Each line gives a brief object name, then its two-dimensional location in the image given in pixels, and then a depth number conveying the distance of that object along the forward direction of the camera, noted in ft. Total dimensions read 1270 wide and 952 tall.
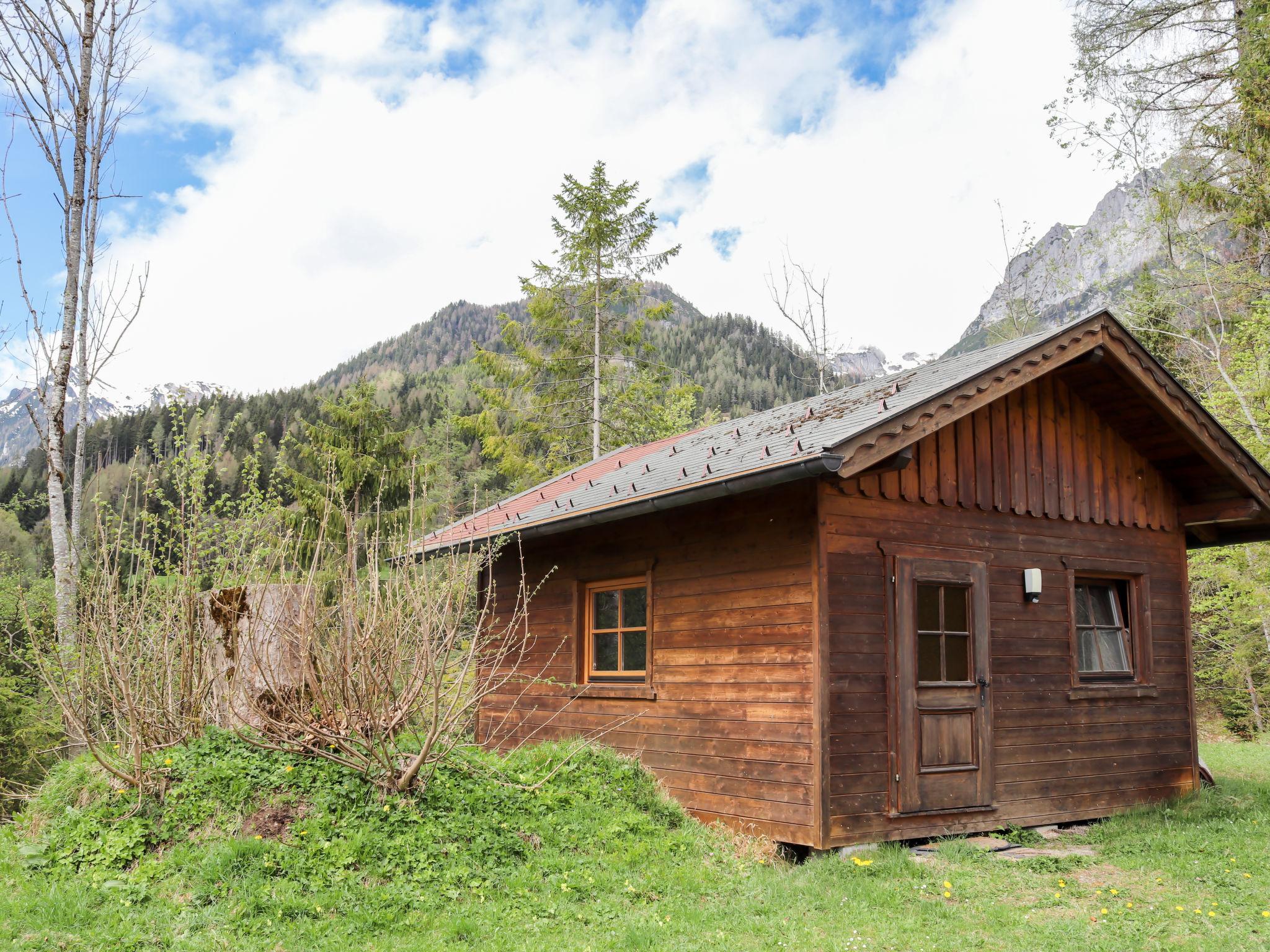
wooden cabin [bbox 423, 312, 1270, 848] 22.21
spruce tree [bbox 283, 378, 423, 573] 60.64
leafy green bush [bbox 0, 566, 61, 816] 36.37
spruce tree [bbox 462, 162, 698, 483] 75.72
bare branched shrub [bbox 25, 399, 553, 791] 19.35
